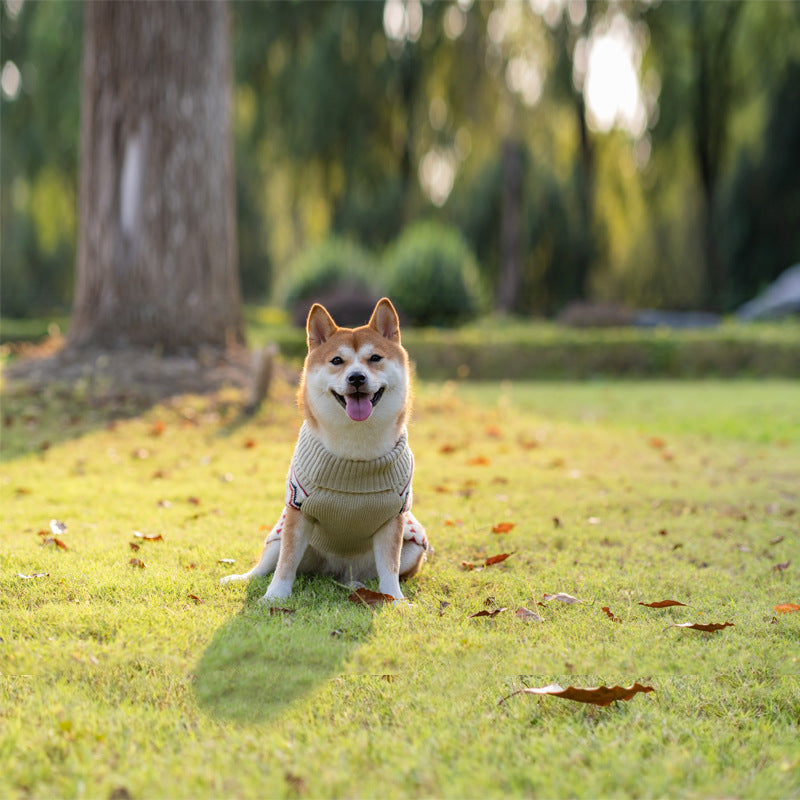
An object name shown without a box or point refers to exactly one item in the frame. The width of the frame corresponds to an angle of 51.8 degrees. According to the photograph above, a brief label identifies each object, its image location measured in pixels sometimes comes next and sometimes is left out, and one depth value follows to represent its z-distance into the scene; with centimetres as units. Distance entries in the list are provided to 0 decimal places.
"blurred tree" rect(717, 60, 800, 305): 2127
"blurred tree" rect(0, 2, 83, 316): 1714
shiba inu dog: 321
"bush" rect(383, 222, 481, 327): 1584
